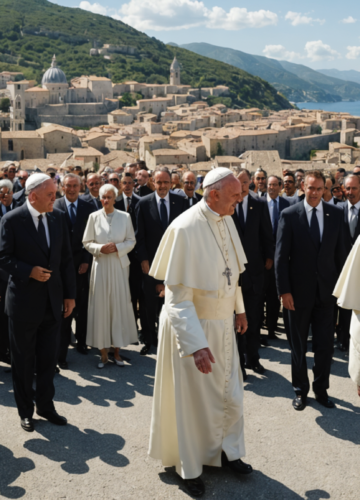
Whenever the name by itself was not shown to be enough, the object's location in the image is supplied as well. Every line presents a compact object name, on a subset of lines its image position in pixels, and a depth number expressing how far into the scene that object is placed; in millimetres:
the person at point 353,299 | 3604
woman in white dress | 5691
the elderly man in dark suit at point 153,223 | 6145
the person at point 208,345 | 3455
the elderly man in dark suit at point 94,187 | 6438
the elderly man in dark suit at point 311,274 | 4707
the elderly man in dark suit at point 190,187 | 6695
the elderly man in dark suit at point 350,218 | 6082
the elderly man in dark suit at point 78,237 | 6051
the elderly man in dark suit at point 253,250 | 5574
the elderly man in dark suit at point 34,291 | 4145
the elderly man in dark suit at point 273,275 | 6552
